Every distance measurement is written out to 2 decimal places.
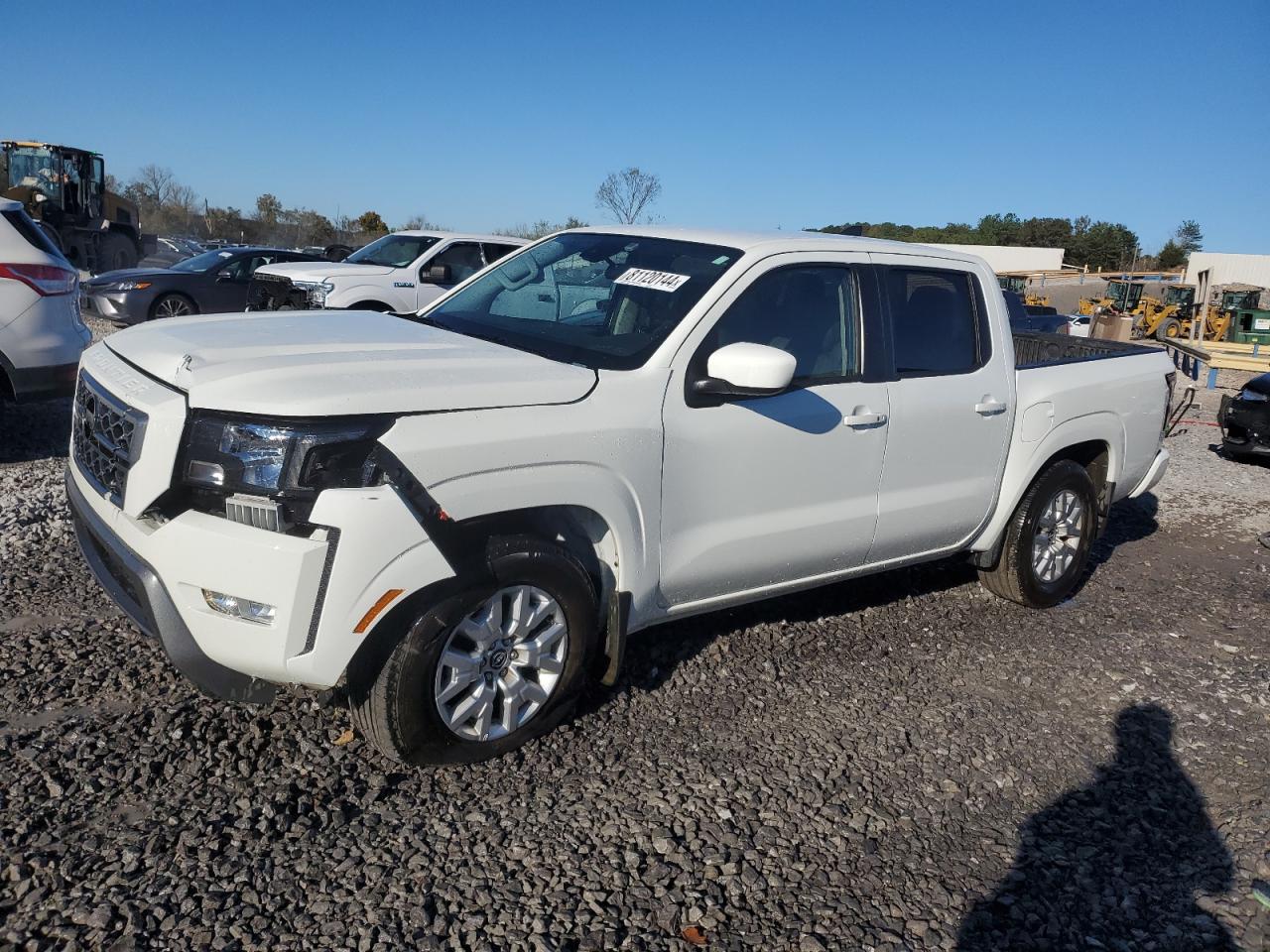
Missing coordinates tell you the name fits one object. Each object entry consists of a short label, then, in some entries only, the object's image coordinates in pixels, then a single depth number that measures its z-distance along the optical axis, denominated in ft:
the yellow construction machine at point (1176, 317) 100.01
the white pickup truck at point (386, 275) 38.50
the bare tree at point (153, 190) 206.18
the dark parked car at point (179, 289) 47.34
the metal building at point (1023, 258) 221.87
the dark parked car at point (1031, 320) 49.73
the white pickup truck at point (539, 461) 9.77
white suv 21.08
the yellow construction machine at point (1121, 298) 110.83
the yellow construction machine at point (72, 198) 84.38
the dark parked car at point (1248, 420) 34.01
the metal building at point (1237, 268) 193.88
